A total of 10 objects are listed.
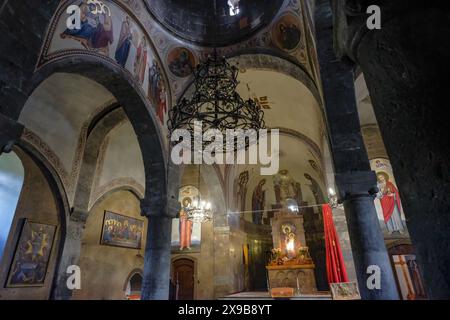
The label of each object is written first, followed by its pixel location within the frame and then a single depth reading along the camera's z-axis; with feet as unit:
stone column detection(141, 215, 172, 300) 17.57
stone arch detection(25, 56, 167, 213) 16.23
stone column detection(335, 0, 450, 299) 3.56
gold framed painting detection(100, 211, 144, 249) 30.88
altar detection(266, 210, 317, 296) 35.70
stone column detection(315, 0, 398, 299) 11.35
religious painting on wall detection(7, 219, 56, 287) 19.16
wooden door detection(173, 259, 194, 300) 36.14
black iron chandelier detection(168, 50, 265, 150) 13.35
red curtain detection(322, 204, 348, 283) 22.74
